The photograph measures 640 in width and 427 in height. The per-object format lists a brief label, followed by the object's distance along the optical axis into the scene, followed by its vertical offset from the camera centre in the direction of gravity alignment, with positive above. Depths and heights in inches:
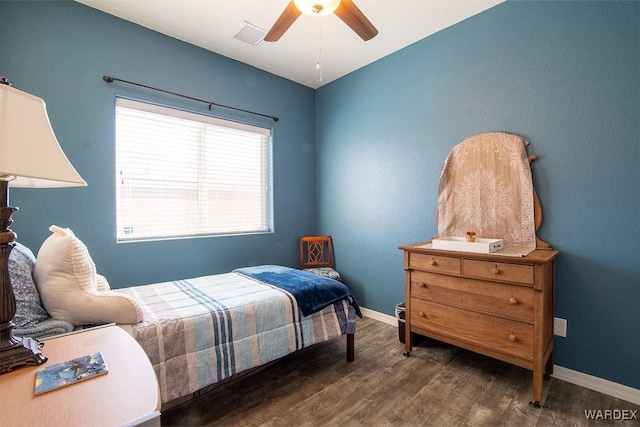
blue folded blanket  83.8 -23.4
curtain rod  96.3 +42.2
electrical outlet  83.0 -33.2
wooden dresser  71.7 -25.7
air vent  103.5 +63.0
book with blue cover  33.9 -20.1
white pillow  55.9 -15.7
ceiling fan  64.4 +45.1
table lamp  34.2 +5.1
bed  56.0 -24.3
